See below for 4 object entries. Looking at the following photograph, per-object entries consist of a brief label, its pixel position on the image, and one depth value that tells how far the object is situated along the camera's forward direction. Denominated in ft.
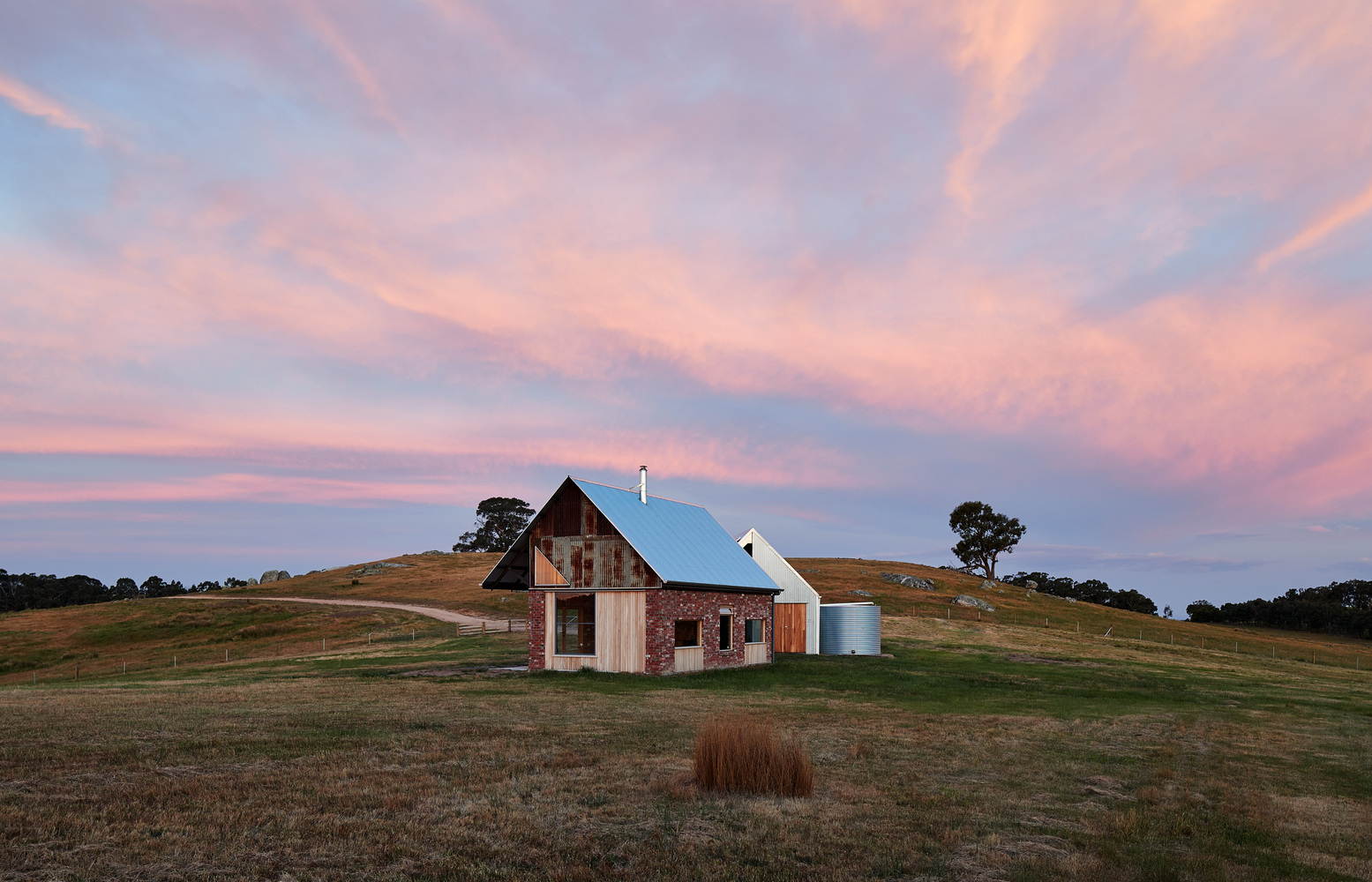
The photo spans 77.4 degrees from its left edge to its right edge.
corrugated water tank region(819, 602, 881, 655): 152.46
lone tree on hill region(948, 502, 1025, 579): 411.75
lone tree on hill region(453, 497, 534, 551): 518.37
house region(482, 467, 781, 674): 111.34
